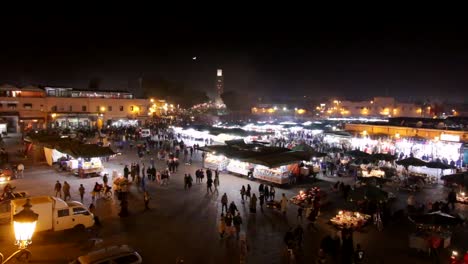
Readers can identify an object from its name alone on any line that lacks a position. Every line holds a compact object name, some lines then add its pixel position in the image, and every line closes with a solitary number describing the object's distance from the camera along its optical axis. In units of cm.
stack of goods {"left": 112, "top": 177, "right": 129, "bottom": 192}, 1693
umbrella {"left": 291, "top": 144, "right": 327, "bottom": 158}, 2234
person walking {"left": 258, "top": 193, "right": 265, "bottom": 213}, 1558
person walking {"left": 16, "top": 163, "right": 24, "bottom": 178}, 2022
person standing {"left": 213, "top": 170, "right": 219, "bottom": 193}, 1834
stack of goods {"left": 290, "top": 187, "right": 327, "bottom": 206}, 1568
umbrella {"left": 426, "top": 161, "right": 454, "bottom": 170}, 2072
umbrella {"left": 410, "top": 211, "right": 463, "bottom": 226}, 1094
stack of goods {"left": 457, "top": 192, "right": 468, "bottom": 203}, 1760
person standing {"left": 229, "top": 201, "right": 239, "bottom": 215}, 1309
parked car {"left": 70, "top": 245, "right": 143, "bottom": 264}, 858
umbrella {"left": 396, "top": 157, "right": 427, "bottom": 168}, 2117
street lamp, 458
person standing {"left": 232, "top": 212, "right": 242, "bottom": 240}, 1194
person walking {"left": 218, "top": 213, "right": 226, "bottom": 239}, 1180
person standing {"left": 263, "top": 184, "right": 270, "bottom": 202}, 1620
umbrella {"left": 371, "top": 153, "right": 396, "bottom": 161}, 2358
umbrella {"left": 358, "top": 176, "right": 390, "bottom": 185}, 1833
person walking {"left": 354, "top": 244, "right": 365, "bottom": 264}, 991
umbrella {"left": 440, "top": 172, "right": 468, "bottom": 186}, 1696
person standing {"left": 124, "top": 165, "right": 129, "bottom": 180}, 1983
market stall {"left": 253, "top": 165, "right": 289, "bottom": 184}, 1989
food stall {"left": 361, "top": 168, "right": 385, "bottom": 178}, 2195
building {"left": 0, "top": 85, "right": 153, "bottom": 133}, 4572
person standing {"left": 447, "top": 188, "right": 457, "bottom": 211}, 1622
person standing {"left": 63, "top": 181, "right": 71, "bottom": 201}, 1562
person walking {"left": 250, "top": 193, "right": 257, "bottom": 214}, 1451
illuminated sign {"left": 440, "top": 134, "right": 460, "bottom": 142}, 2870
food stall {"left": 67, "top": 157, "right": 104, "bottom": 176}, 2050
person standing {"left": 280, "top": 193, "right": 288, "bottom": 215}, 1462
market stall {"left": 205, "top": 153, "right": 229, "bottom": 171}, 2331
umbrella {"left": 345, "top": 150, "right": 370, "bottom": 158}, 2436
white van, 1160
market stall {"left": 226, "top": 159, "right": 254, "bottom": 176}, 2173
